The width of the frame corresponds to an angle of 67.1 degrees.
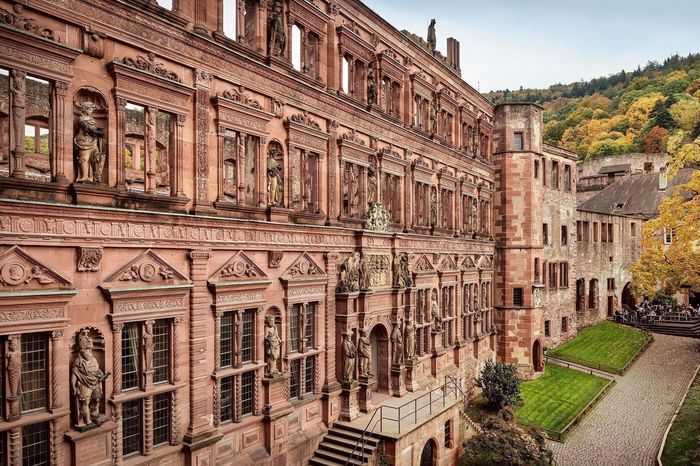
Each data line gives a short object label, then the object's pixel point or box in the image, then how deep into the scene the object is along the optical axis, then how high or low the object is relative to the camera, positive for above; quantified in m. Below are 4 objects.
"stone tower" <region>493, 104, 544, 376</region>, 38.16 -0.06
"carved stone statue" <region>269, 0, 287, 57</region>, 18.22 +7.16
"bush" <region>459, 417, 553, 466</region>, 22.44 -9.27
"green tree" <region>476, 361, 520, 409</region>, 29.05 -8.37
